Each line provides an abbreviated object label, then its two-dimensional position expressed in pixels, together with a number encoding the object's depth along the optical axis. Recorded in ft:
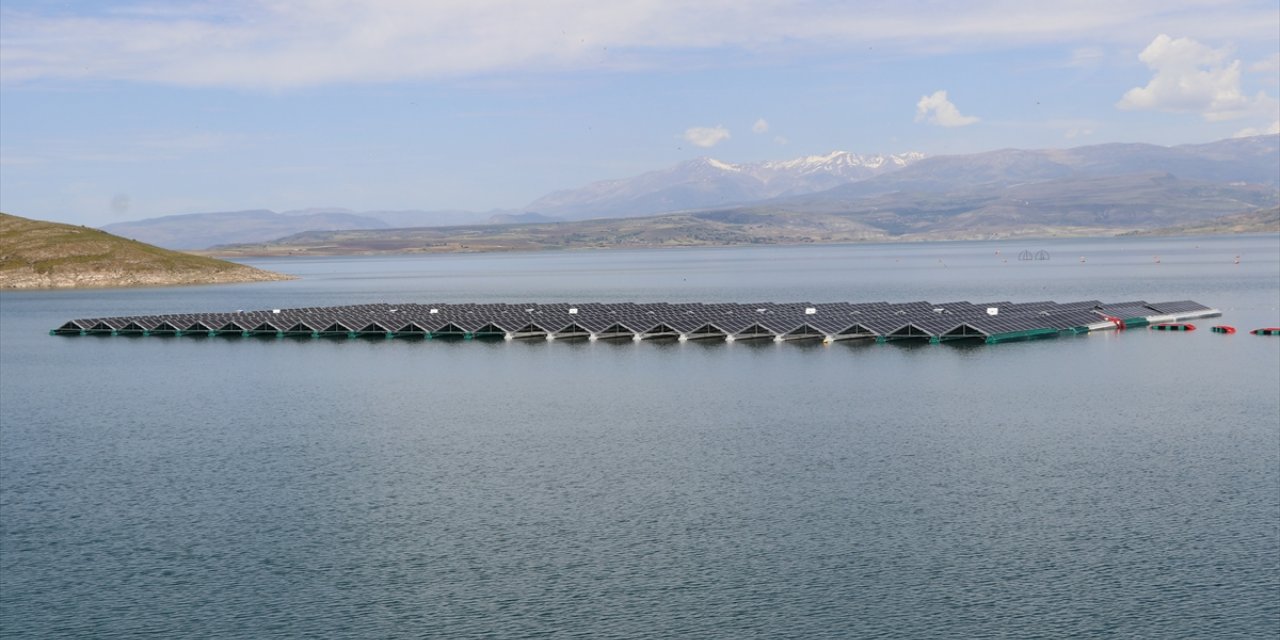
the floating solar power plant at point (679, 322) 408.67
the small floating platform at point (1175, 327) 439.63
